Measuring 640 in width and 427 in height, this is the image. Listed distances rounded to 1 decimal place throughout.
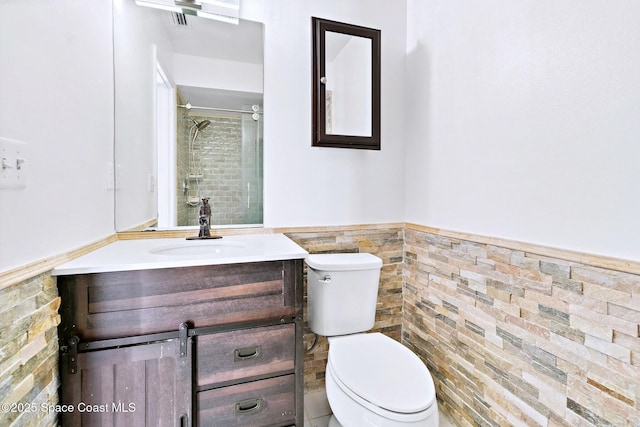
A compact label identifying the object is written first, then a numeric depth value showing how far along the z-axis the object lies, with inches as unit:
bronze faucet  59.2
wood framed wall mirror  65.7
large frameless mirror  59.9
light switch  28.2
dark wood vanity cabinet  38.2
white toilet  40.6
